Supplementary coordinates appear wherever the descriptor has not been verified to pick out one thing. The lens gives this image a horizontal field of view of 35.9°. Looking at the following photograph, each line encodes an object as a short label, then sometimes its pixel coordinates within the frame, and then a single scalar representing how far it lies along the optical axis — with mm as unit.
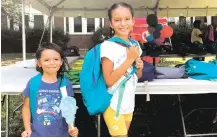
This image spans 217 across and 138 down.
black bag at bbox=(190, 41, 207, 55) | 7172
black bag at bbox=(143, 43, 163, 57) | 5047
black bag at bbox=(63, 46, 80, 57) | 7864
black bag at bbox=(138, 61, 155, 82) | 3066
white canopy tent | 8484
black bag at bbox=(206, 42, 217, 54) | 7173
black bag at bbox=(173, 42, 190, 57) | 7234
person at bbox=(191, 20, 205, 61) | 8264
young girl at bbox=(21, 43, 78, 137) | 2275
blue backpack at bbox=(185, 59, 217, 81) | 3241
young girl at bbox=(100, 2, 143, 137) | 2152
